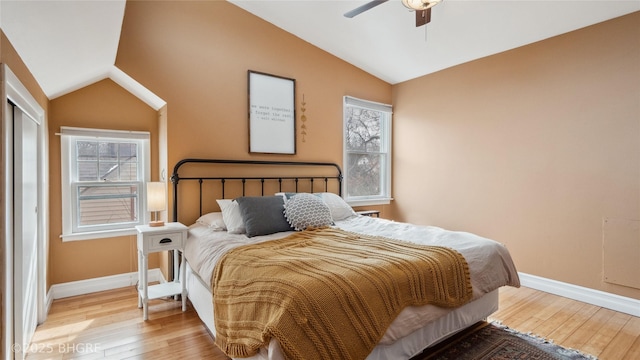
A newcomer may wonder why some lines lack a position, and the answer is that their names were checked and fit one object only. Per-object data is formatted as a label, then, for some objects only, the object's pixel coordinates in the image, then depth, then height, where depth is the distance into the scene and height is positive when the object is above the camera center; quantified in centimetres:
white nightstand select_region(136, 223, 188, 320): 263 -59
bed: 180 -48
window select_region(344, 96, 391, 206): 447 +35
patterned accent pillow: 289 -33
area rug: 209 -115
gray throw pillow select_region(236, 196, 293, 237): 271 -33
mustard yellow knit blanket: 143 -59
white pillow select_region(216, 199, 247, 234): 276 -36
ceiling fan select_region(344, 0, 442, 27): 210 +115
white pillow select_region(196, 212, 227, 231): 287 -41
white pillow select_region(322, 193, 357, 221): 345 -34
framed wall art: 356 +71
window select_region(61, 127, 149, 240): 307 -4
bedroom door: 188 -31
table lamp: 280 -19
